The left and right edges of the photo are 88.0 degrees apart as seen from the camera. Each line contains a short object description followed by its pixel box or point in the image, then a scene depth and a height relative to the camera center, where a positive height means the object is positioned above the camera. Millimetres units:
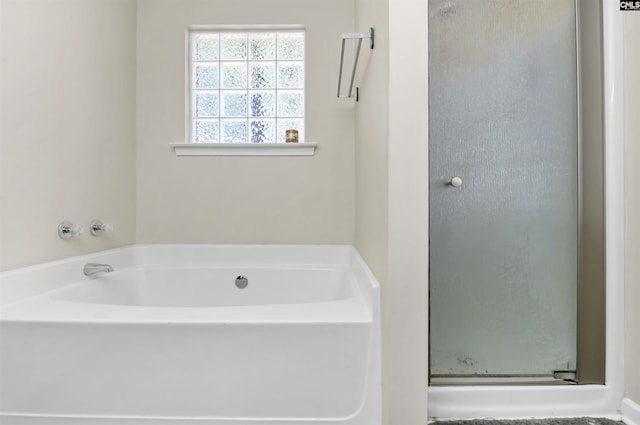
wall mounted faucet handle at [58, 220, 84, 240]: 1352 -52
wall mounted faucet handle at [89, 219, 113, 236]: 1520 -49
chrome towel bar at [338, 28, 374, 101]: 1177 +660
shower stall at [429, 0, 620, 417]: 1291 +126
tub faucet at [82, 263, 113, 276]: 1450 -228
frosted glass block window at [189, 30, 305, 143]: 2057 +822
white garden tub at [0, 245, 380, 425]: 926 -423
